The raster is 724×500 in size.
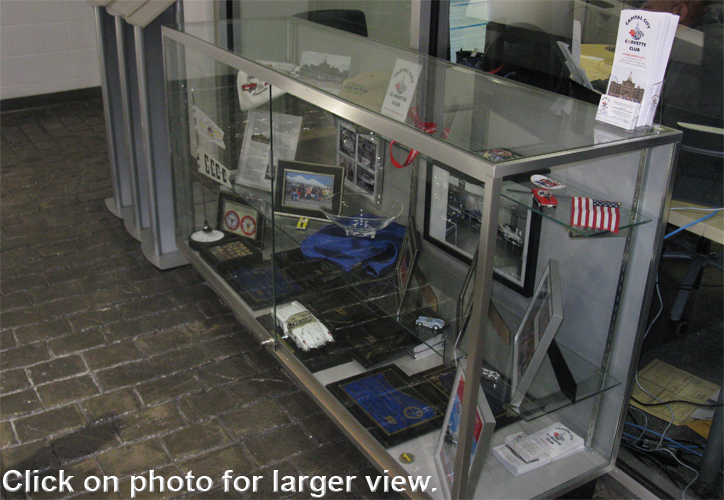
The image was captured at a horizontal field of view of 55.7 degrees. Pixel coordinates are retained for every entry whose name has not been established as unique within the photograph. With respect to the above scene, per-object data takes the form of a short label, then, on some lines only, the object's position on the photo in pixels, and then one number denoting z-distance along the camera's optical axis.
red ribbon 1.68
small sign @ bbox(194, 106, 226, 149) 3.04
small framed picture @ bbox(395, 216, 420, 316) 2.38
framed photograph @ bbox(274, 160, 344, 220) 2.53
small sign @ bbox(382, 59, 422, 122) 1.84
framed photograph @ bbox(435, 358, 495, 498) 1.71
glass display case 1.69
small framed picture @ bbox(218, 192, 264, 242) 2.92
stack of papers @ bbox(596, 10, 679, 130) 1.57
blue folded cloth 2.49
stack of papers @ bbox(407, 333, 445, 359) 2.18
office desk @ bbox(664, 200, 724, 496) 1.99
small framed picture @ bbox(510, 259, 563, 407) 1.77
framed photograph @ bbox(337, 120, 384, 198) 2.24
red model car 1.66
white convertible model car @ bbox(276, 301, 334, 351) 2.54
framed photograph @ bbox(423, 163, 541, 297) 1.71
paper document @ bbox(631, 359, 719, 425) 2.33
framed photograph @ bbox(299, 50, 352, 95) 2.16
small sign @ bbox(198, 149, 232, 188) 3.06
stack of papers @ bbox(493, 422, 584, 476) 2.06
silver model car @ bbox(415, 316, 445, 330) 2.17
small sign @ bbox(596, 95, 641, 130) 1.67
